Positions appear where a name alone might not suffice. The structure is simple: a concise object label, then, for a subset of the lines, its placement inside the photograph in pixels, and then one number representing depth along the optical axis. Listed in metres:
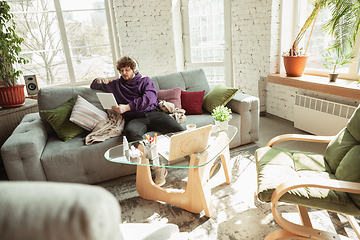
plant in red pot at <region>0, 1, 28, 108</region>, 3.01
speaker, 3.80
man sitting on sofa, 2.53
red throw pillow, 2.96
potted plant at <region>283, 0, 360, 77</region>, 2.46
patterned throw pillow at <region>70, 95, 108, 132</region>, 2.49
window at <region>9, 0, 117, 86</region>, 4.23
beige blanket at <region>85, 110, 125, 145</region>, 2.38
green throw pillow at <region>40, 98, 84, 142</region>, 2.47
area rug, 1.70
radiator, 2.70
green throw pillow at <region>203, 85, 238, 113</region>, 2.88
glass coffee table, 1.76
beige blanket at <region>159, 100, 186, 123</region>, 2.73
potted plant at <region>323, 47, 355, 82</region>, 2.70
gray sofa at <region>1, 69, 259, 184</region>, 2.09
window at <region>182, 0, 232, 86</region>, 4.46
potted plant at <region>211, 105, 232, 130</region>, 2.21
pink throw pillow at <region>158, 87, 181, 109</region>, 2.95
